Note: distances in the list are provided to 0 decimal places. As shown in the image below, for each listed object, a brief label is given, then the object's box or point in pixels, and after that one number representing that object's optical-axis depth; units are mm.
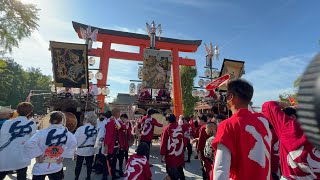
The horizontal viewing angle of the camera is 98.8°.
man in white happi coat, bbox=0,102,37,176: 2467
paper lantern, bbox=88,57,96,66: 8739
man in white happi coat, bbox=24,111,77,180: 2093
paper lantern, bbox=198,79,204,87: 9301
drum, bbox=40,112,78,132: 5468
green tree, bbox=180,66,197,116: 17931
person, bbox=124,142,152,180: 2436
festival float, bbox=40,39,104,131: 6369
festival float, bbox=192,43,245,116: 7164
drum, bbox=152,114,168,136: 6816
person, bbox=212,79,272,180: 1078
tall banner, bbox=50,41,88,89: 6494
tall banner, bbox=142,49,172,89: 9141
